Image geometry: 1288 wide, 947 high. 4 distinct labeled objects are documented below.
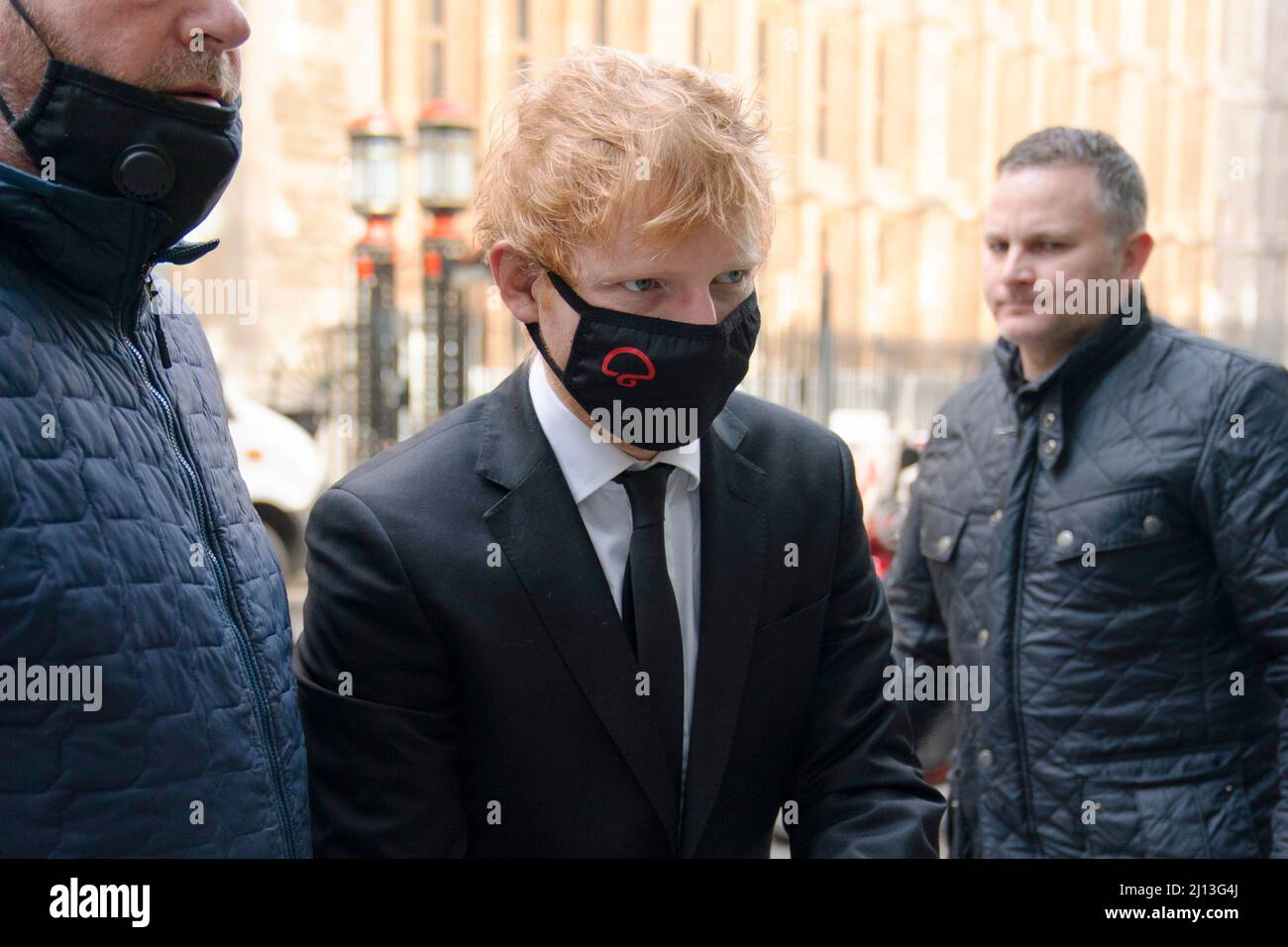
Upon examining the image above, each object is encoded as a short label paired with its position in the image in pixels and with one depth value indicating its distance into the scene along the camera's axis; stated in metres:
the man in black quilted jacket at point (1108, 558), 2.54
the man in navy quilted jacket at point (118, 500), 1.40
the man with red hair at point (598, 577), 1.73
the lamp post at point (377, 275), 12.41
